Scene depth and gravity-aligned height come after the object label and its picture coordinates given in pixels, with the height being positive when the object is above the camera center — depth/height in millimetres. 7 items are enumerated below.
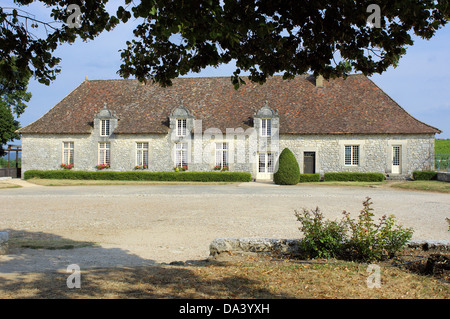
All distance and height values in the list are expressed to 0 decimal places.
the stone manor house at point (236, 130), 28047 +2228
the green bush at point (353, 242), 5516 -1194
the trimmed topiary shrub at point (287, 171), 24875 -714
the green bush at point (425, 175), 26389 -1043
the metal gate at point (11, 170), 33031 -885
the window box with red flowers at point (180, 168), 29219 -608
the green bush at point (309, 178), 26922 -1261
